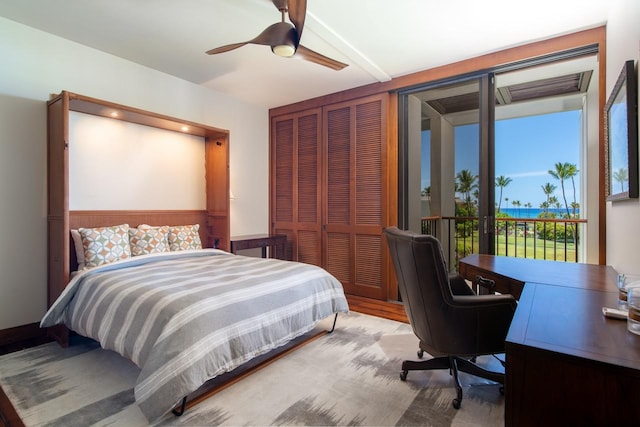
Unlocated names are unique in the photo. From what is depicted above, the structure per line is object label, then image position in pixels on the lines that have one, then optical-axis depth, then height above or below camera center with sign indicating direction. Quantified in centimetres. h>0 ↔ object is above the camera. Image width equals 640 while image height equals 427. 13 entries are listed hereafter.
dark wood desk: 77 -41
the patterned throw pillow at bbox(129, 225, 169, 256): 313 -29
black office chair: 178 -56
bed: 166 -65
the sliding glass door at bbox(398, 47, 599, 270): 325 +73
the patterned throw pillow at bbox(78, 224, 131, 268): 271 -29
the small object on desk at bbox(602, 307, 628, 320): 111 -36
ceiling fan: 201 +121
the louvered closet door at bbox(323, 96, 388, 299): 392 +20
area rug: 171 -110
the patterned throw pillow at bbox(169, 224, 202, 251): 342 -30
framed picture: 157 +39
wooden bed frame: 262 +19
